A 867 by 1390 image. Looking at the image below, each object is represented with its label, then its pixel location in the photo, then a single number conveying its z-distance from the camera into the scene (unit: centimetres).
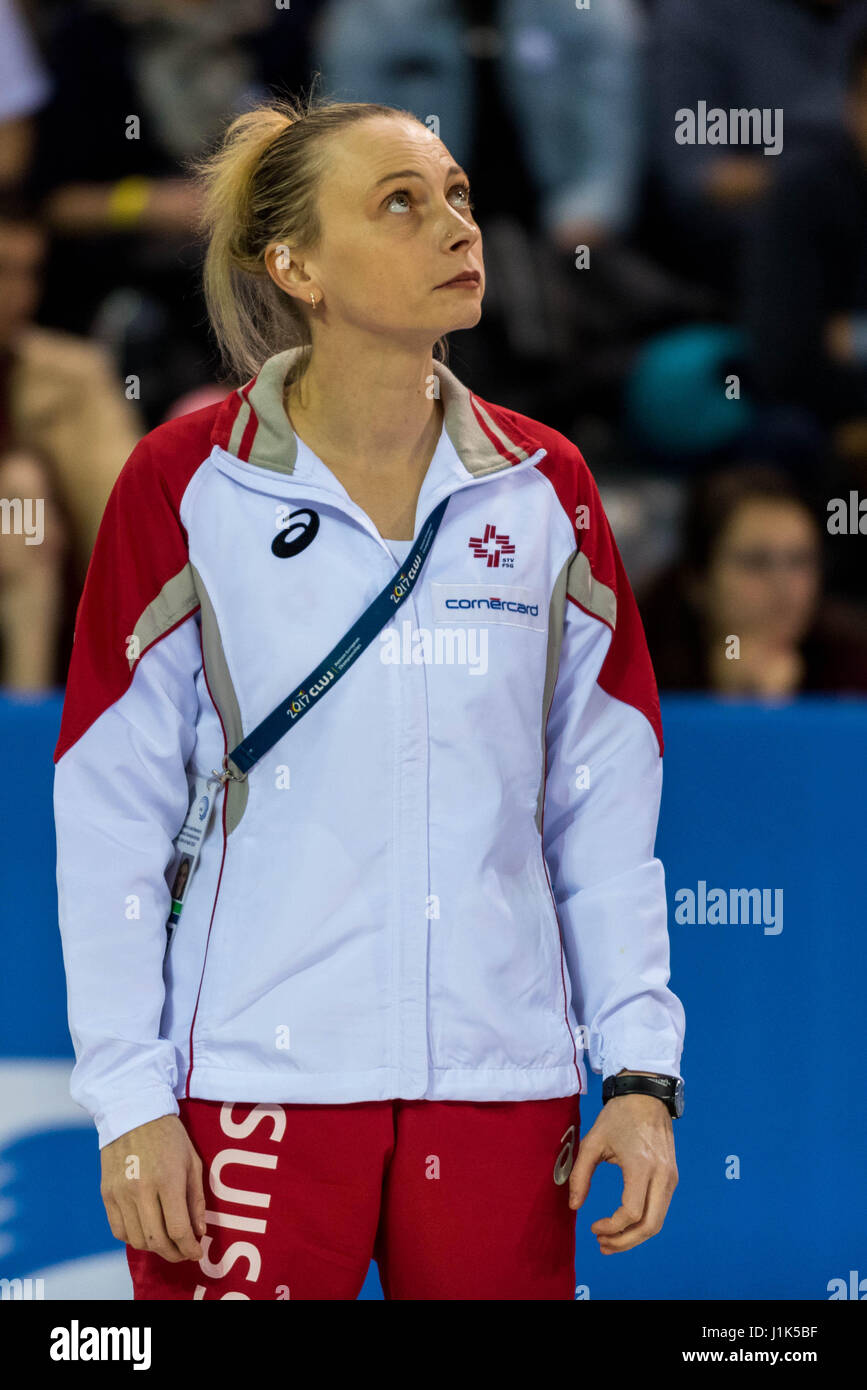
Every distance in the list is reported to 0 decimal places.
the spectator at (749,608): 632
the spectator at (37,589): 627
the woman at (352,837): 351
